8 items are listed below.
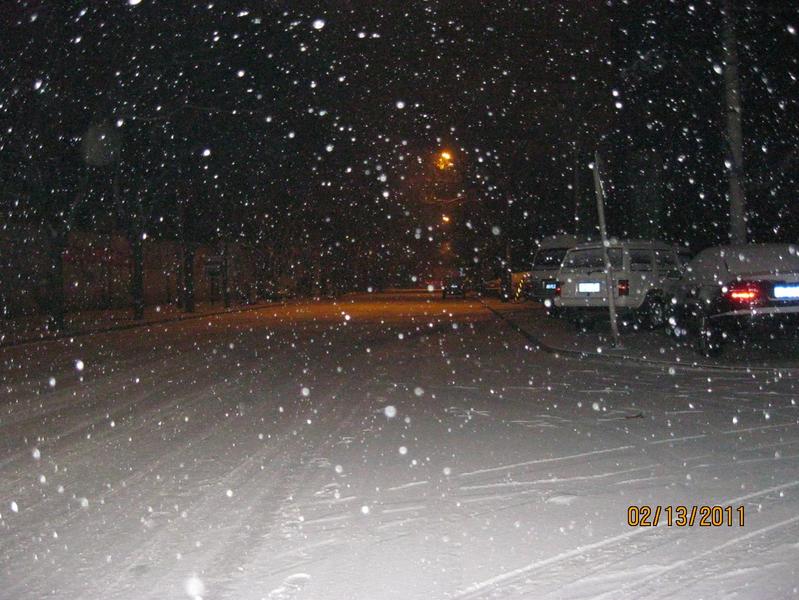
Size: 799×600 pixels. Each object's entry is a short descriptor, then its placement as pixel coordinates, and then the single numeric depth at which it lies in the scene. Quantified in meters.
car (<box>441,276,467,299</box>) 64.19
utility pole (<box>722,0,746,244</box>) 16.17
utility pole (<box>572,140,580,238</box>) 26.66
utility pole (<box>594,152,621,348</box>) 16.75
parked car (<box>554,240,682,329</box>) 20.20
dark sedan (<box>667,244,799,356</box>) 13.39
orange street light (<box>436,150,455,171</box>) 45.25
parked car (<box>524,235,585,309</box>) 29.20
